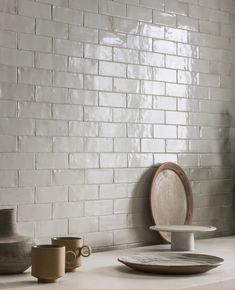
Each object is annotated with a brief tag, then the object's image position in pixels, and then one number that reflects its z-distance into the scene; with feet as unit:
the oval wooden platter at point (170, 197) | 10.25
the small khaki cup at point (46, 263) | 7.02
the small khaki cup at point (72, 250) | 7.67
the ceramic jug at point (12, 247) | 7.28
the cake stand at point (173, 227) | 7.64
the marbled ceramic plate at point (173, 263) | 7.54
